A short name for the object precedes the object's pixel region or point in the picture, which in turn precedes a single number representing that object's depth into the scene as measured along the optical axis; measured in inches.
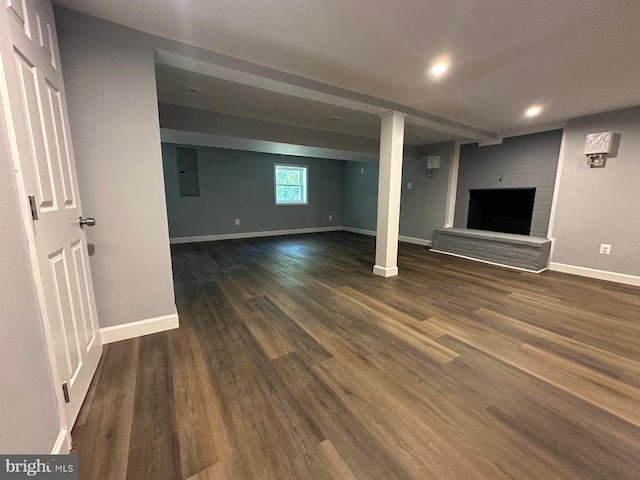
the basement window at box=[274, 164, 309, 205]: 259.8
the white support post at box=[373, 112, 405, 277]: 123.0
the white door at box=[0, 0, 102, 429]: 37.1
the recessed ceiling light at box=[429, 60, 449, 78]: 82.8
